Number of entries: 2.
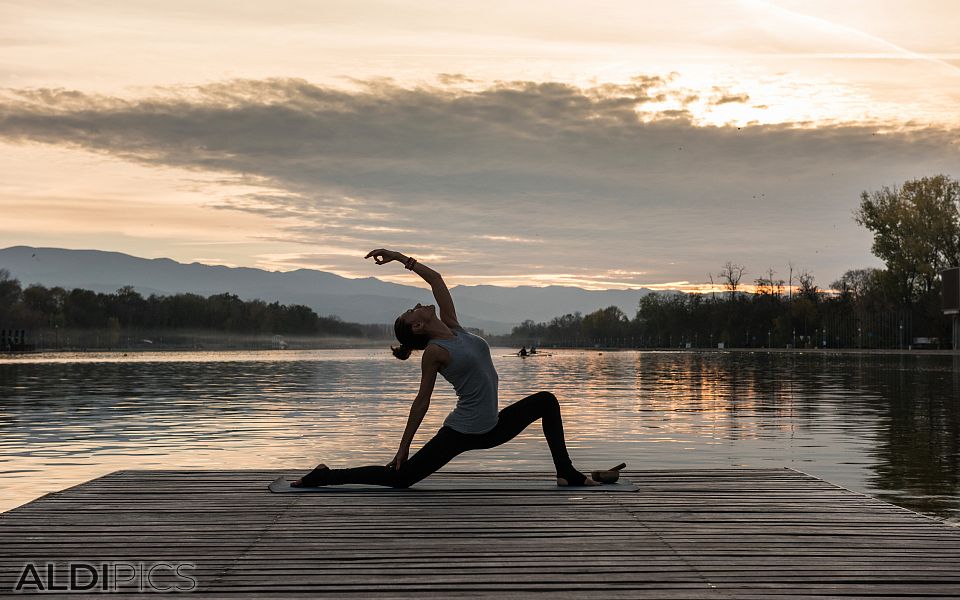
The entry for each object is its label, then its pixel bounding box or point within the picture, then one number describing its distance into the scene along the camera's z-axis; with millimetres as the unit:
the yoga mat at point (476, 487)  9633
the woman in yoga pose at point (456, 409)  8930
